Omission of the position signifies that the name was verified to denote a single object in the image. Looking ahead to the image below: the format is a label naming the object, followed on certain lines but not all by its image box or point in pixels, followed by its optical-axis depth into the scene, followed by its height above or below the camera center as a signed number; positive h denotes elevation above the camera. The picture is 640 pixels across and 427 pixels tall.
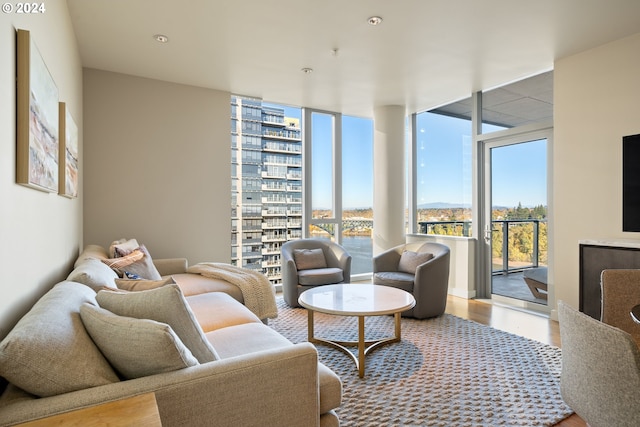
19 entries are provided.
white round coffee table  2.62 -0.69
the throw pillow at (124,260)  2.93 -0.38
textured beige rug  2.05 -1.12
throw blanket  3.29 -0.68
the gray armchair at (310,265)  4.20 -0.63
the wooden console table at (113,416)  0.95 -0.55
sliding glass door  4.20 -0.03
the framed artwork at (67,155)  2.30 +0.43
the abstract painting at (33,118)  1.44 +0.43
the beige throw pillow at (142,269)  2.97 -0.46
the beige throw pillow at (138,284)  2.10 -0.42
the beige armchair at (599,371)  1.10 -0.51
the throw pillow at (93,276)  1.93 -0.34
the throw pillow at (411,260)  4.15 -0.52
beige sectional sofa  1.05 -0.52
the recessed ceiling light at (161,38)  3.11 +1.54
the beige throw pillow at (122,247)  3.21 -0.30
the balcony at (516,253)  4.22 -0.46
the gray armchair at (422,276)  3.78 -0.68
